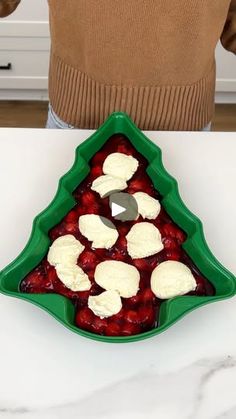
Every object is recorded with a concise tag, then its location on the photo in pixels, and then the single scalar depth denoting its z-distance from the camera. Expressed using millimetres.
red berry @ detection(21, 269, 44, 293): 566
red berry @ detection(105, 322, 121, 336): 532
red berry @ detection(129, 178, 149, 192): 661
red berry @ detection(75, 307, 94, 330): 540
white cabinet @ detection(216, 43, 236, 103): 1566
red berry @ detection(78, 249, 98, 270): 577
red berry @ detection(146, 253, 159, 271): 584
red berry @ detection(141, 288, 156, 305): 557
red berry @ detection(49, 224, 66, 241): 612
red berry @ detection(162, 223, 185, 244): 614
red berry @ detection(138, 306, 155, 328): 544
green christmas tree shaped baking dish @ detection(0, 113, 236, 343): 536
